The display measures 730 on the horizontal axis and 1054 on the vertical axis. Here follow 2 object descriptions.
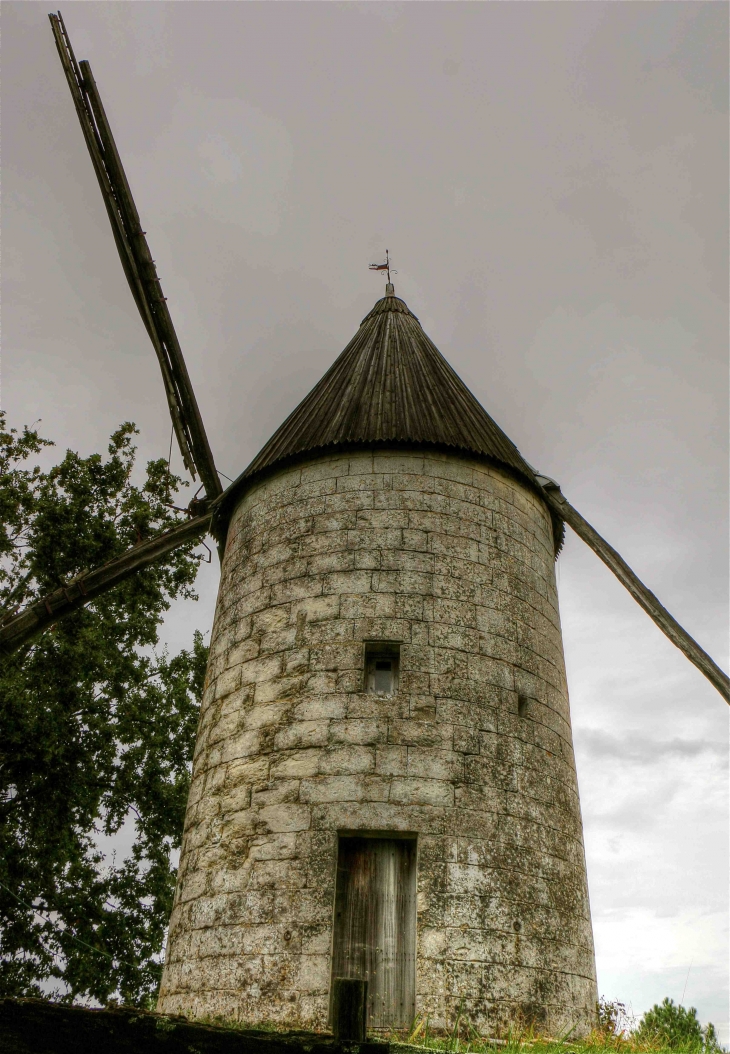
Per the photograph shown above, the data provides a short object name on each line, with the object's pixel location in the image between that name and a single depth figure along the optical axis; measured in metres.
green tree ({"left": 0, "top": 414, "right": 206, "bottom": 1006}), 14.52
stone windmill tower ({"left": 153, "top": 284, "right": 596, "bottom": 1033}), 6.64
